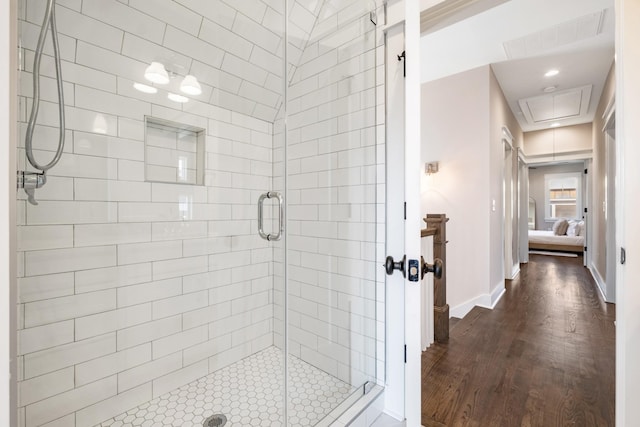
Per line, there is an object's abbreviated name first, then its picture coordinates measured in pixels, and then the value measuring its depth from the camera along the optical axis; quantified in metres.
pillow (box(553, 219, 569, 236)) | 7.65
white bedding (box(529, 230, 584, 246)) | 6.75
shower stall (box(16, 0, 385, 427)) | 1.40
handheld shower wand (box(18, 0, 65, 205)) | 1.15
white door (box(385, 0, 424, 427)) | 1.53
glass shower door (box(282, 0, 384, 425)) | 1.67
